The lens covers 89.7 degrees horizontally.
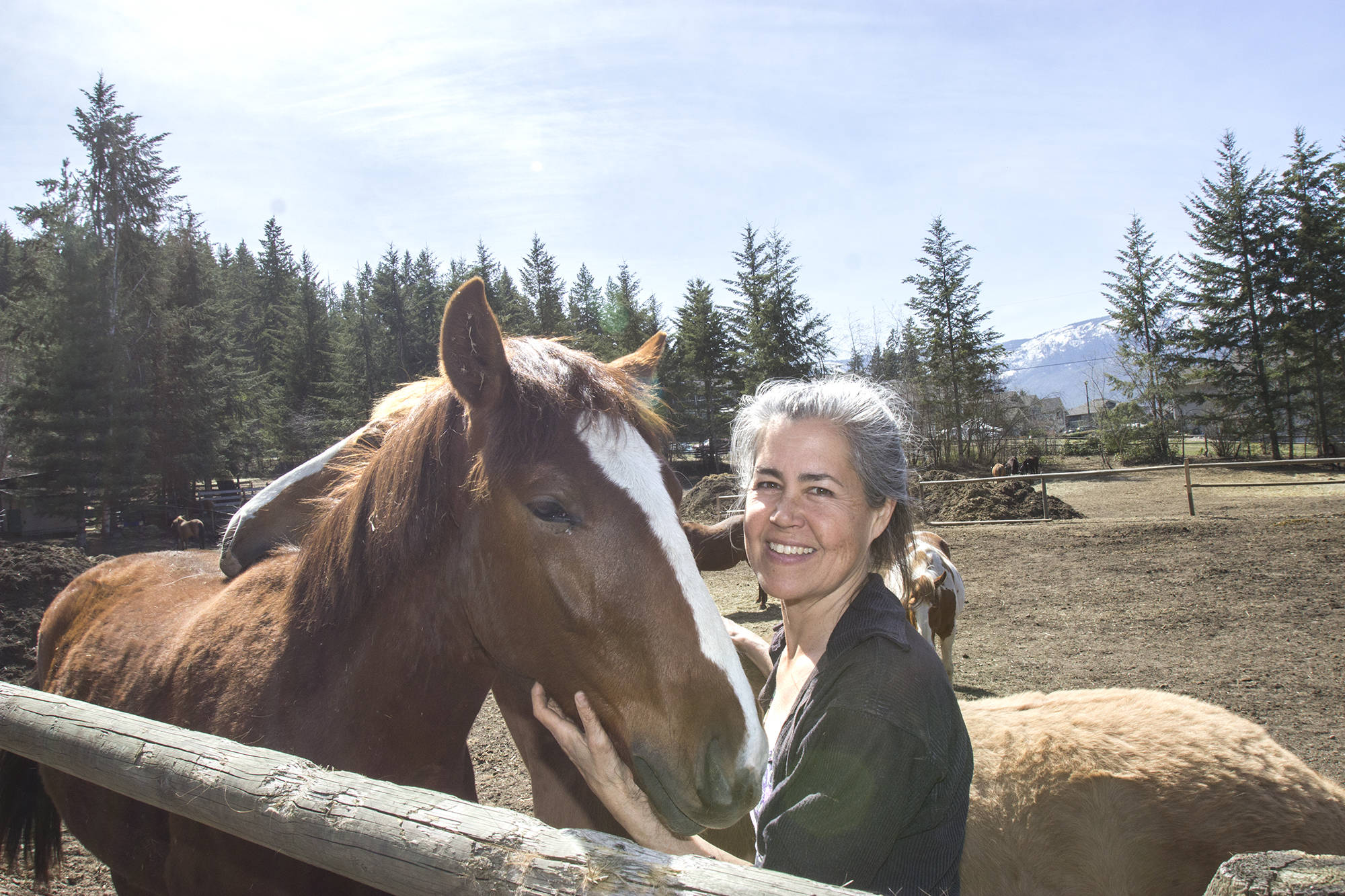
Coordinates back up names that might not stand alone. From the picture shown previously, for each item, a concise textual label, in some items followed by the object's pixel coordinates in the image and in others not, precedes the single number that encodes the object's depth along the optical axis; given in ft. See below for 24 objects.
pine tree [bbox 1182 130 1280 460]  96.78
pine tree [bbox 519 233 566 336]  151.84
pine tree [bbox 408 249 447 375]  106.48
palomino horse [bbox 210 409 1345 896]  7.34
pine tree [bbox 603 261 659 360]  127.54
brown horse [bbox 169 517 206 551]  57.06
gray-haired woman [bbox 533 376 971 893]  3.71
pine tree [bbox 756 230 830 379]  110.11
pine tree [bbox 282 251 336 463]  110.42
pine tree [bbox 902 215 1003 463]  112.27
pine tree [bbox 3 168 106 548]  63.82
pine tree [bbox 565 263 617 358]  127.85
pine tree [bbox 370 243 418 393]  105.40
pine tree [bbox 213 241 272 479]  84.12
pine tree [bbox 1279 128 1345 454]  91.25
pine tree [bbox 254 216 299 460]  103.86
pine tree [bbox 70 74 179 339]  73.15
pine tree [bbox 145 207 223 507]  73.72
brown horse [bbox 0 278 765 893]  4.47
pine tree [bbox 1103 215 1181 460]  108.58
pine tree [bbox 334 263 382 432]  96.68
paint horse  18.15
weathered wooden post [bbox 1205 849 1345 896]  2.30
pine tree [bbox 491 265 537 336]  116.88
